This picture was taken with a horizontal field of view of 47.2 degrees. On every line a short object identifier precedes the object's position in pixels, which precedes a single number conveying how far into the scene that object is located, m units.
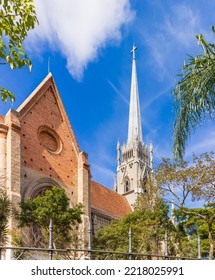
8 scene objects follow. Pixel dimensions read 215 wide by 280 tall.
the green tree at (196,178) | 12.25
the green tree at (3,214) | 8.82
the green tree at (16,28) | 4.79
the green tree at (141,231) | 15.51
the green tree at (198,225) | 19.84
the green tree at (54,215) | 12.75
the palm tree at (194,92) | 4.95
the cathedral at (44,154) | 15.36
